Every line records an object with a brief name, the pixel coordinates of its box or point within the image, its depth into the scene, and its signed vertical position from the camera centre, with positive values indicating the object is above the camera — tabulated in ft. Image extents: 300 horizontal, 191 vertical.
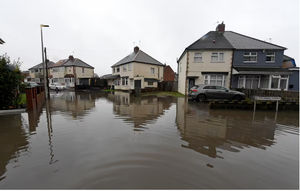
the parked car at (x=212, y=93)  40.47 -2.09
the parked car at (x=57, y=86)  90.92 -1.85
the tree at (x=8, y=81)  24.48 +0.29
